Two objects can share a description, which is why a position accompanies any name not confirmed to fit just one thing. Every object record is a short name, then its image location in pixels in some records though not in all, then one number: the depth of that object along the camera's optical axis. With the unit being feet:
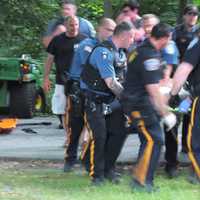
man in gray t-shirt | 66.85
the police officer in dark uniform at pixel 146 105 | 51.37
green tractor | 92.43
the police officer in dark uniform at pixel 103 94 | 54.08
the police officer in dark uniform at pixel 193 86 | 52.95
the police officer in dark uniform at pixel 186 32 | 65.00
